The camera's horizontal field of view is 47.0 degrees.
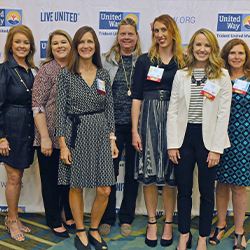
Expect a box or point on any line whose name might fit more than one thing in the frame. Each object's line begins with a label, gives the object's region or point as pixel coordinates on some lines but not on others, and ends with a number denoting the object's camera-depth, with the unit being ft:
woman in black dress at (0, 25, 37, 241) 7.39
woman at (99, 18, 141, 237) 7.99
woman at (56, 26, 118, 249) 6.73
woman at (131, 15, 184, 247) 7.20
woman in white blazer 6.58
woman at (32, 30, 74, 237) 7.36
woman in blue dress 7.16
